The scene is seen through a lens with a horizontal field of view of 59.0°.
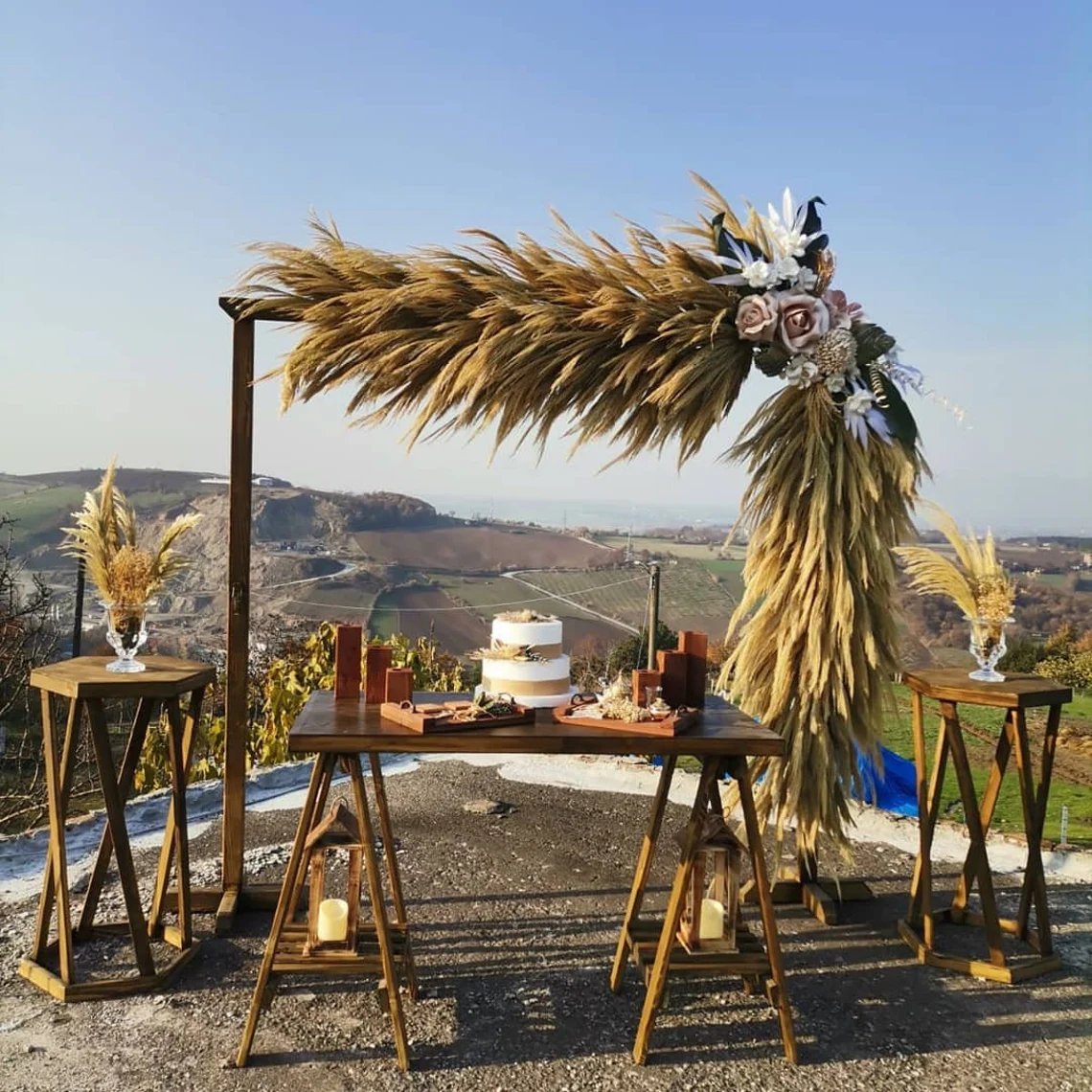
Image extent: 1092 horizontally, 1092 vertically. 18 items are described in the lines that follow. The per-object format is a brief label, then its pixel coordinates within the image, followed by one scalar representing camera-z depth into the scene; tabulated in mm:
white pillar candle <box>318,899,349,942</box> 2820
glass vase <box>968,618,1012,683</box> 3344
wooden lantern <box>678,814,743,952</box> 2842
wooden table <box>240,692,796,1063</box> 2607
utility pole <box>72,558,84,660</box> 5102
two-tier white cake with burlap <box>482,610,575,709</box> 2900
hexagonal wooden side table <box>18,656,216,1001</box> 2902
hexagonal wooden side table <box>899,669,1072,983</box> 3209
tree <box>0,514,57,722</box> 6488
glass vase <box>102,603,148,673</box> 3072
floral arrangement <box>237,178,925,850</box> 3289
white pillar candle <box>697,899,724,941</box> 2914
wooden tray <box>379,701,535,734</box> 2664
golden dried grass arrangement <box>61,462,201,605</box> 3062
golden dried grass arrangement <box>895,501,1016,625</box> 3344
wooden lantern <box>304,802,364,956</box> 2770
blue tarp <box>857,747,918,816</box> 4742
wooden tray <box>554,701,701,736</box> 2695
